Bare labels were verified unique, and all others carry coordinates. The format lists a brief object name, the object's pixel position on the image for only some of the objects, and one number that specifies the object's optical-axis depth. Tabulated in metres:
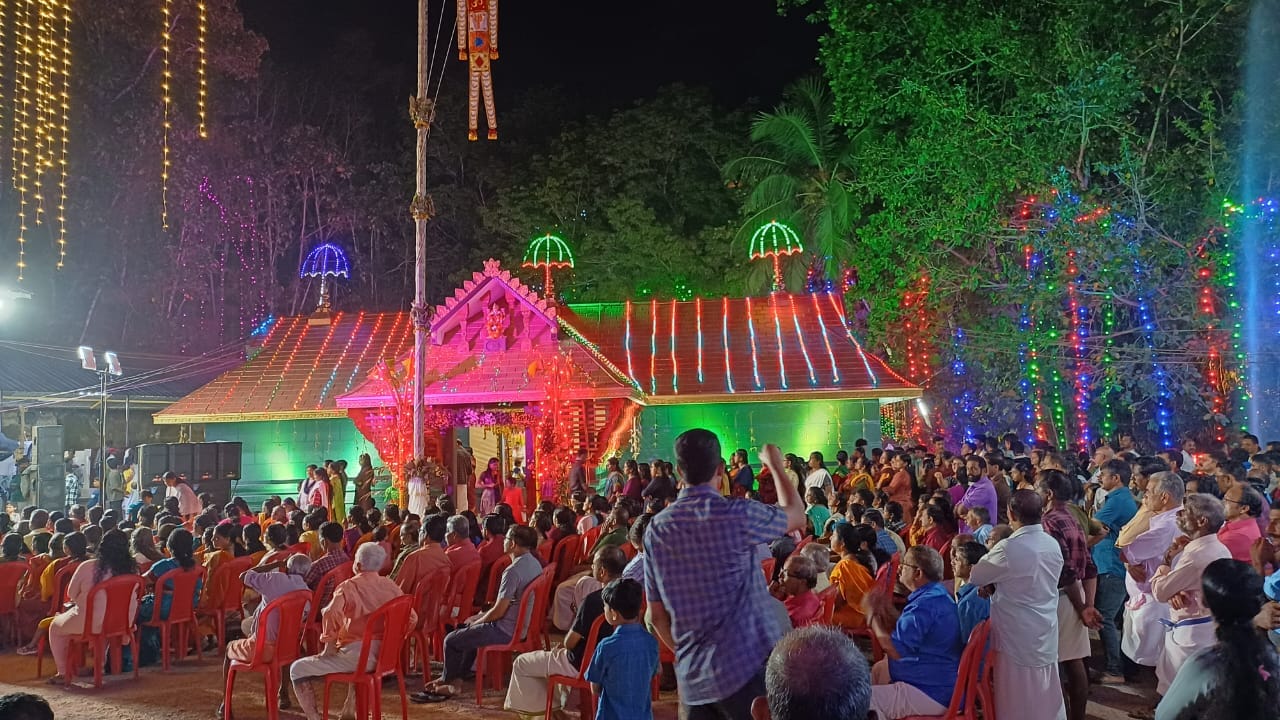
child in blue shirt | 4.85
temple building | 17.69
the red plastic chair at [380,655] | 6.50
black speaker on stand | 18.17
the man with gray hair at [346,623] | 6.53
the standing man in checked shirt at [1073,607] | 6.16
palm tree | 28.73
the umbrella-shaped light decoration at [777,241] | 22.70
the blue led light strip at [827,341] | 18.53
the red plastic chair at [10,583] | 10.04
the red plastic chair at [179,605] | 9.02
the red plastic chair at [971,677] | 5.07
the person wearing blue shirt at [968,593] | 5.54
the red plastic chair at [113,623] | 8.30
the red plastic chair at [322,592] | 7.73
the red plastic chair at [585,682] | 5.94
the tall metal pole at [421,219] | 15.06
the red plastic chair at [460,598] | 8.41
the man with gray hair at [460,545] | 8.62
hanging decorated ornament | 15.77
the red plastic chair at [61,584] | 9.66
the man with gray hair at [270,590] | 7.01
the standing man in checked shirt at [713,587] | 3.75
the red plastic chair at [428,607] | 8.00
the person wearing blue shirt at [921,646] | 5.10
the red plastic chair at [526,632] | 7.32
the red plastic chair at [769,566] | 8.09
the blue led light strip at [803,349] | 18.52
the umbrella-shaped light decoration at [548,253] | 21.81
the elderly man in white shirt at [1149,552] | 6.50
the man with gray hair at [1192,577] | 5.18
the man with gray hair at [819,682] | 2.23
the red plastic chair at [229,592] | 9.59
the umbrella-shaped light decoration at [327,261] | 24.03
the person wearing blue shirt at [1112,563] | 7.77
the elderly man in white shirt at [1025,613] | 5.30
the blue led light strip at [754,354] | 18.84
